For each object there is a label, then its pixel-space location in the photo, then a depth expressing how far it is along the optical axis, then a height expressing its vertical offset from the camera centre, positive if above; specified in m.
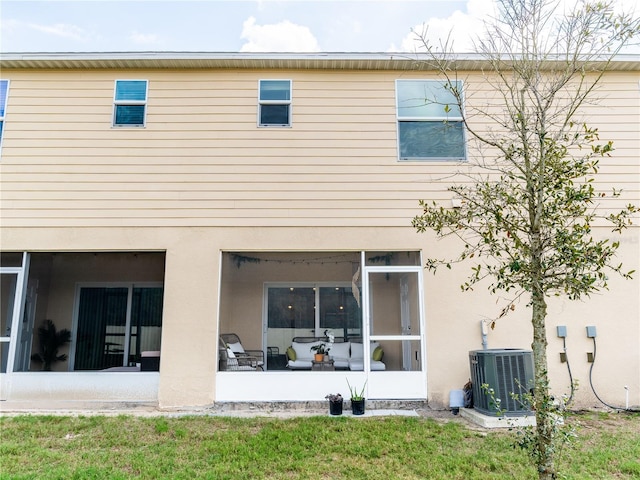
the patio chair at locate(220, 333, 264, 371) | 6.73 -0.46
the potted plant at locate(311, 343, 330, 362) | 7.32 -0.41
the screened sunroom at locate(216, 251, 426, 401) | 6.49 -0.02
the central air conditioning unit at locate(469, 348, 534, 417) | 5.60 -0.61
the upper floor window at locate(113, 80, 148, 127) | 7.06 +3.50
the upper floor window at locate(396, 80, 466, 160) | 6.95 +3.13
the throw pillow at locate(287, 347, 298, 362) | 7.61 -0.47
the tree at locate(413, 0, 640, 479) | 2.99 +1.04
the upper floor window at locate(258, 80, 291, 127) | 7.08 +3.49
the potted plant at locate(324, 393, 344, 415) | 5.96 -1.02
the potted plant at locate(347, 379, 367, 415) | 6.00 -1.04
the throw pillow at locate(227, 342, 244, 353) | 7.13 -0.32
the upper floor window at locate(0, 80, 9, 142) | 7.12 +3.64
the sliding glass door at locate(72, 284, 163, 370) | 9.41 +0.09
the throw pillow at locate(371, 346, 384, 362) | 6.61 -0.42
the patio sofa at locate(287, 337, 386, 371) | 6.62 -0.45
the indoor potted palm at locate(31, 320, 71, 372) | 8.46 -0.29
